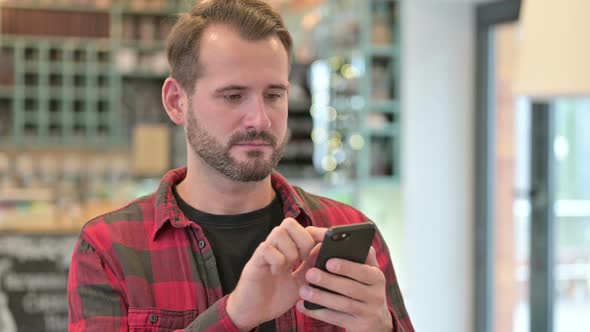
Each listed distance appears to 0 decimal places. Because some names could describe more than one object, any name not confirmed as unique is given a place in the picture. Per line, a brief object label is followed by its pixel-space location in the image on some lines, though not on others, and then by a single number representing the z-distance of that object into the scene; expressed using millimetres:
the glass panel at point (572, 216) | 4312
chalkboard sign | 3729
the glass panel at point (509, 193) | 4762
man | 1227
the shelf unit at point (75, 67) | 7922
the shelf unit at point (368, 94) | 6332
